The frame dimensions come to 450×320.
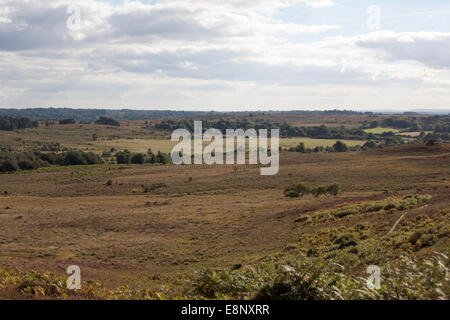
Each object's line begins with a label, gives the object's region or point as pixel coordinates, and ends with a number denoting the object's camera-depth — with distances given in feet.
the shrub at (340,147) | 357.41
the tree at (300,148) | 369.30
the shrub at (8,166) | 262.88
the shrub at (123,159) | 317.20
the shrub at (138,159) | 315.78
